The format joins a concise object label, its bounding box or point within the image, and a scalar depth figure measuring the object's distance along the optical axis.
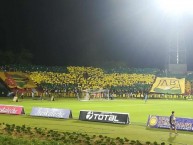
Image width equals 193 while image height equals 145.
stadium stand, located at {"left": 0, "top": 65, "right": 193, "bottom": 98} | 81.62
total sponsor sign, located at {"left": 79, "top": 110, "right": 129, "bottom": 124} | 30.59
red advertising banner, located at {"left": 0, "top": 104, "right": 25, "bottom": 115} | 36.97
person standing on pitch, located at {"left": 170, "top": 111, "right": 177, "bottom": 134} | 25.54
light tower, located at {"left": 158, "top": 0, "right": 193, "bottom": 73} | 85.76
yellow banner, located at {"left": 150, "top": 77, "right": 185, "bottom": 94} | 85.88
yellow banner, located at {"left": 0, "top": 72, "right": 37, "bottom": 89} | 76.38
